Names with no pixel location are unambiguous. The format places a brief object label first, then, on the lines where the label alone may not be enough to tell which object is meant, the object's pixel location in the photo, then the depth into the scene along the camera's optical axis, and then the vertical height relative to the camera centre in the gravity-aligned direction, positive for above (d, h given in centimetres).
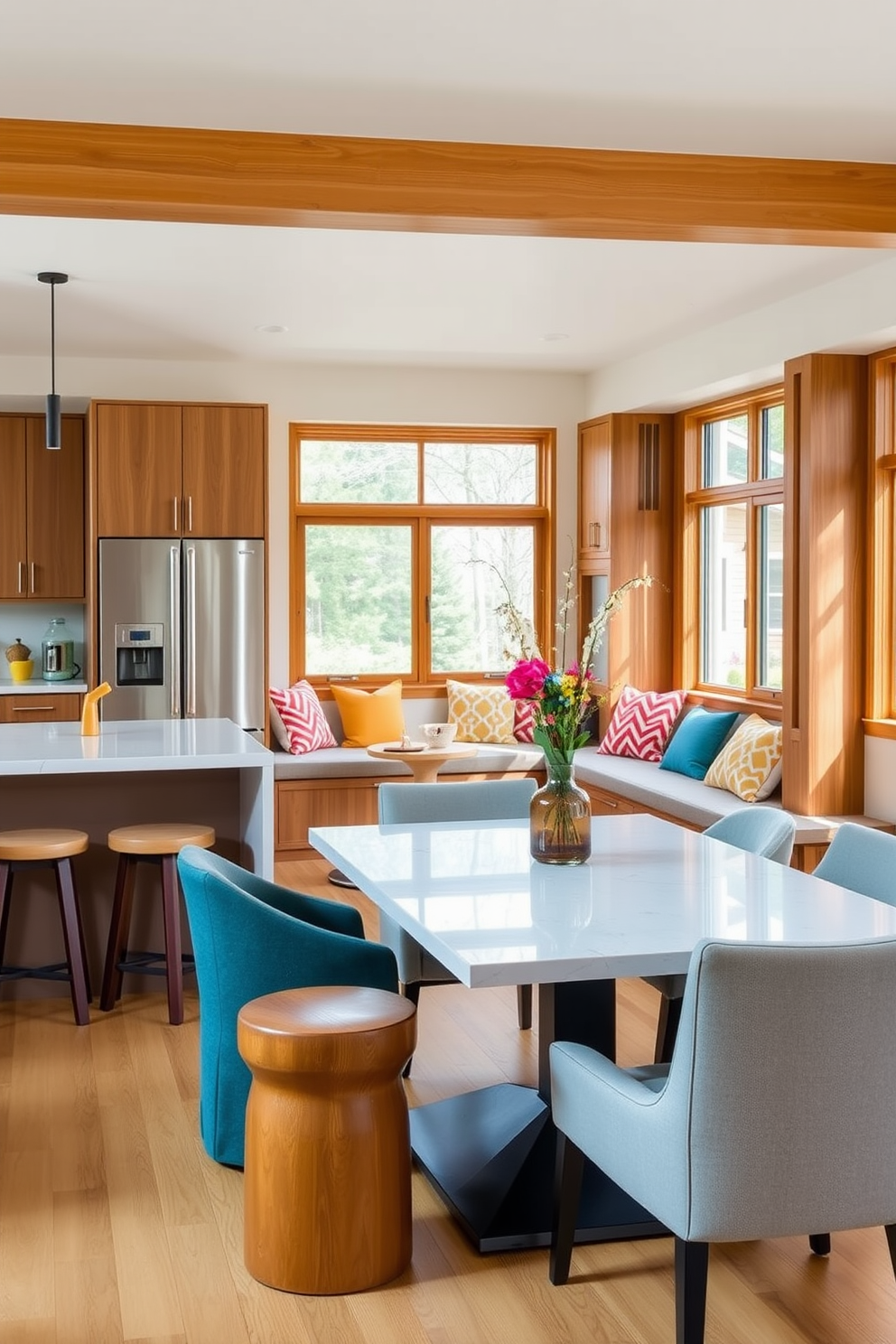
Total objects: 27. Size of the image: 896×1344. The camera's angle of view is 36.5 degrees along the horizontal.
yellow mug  758 -17
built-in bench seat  542 -73
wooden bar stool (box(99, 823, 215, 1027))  436 -85
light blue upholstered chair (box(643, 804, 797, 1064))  342 -54
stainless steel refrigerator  705 +6
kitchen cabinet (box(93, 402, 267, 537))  700 +88
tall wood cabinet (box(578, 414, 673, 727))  754 +57
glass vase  325 -44
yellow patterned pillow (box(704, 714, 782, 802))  604 -56
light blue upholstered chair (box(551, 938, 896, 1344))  205 -72
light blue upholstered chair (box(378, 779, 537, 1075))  417 -51
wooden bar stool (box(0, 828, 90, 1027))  427 -73
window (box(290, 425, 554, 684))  796 +55
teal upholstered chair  305 -74
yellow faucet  474 -27
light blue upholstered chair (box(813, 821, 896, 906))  311 -53
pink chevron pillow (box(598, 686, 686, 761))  727 -47
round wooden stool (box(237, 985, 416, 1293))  259 -98
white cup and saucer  680 -49
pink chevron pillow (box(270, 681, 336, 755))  745 -46
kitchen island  459 -59
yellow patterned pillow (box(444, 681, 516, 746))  790 -45
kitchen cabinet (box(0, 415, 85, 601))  756 +71
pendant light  571 +92
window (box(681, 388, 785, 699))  662 +46
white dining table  246 -56
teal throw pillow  668 -53
